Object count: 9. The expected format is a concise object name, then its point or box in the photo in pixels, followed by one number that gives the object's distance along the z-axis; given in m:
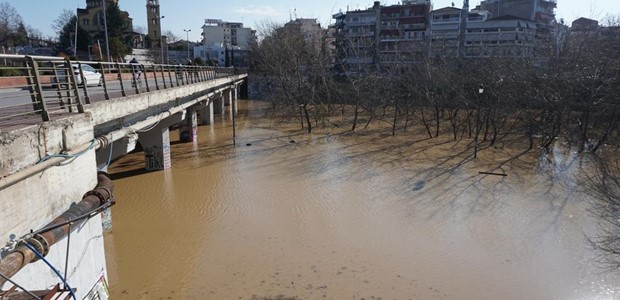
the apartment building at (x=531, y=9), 67.38
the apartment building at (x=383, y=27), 58.44
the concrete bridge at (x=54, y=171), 4.91
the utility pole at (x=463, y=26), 59.75
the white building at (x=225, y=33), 120.00
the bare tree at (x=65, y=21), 65.93
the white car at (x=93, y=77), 19.05
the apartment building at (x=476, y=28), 56.44
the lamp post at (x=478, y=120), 21.90
